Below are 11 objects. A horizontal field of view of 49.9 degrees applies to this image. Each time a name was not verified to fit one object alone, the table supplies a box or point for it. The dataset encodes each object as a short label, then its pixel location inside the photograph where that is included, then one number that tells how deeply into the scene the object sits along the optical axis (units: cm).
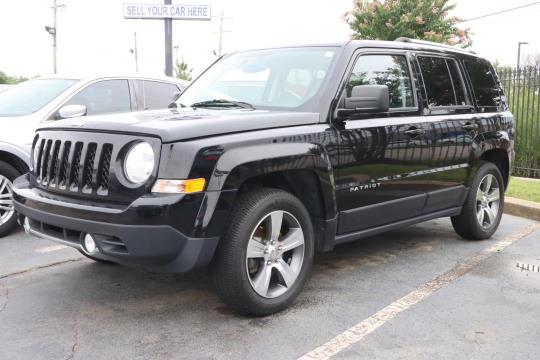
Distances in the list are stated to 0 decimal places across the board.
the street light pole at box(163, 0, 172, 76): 1162
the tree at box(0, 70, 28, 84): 5899
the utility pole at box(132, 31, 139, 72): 5412
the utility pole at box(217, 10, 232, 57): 3908
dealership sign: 1178
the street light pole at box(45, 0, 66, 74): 3841
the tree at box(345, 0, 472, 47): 1408
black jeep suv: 326
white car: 572
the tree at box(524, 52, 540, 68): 6602
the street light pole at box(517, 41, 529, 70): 6882
